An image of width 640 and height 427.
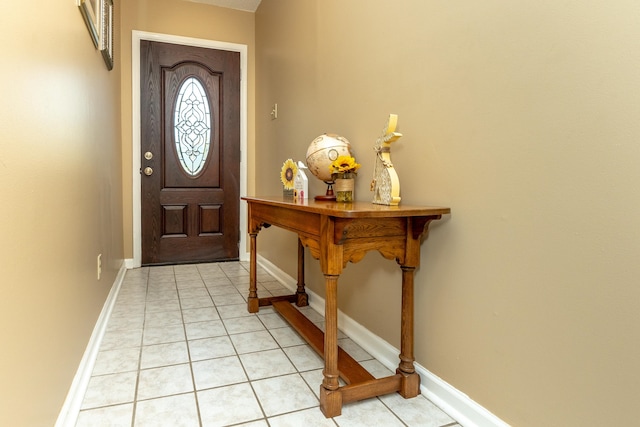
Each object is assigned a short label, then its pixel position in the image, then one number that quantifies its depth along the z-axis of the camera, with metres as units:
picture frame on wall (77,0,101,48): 1.65
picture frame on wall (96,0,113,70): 2.23
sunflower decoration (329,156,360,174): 1.67
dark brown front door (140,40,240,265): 3.63
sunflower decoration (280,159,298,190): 2.20
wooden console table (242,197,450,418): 1.32
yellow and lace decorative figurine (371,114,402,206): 1.47
